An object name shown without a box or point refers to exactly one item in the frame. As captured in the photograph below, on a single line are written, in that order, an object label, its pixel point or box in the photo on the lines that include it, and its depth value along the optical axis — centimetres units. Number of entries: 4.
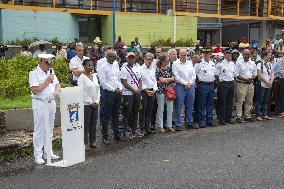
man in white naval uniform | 798
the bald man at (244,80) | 1216
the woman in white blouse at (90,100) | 895
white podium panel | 786
